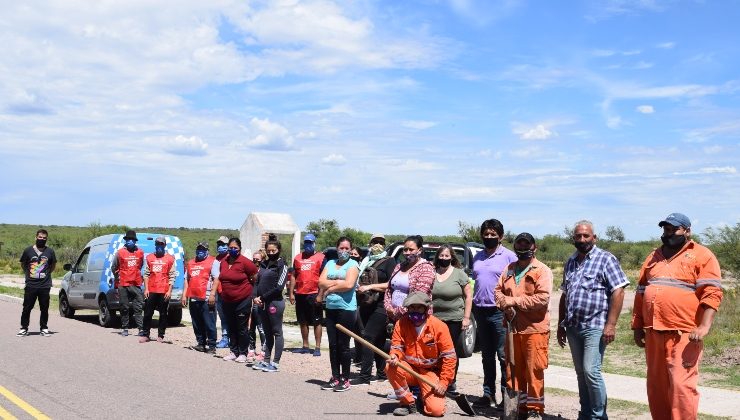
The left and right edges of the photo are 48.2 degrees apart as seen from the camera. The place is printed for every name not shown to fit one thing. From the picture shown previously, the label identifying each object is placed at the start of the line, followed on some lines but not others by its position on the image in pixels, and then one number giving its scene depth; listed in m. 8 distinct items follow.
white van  17.70
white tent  23.03
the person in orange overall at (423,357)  8.54
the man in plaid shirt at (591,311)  7.54
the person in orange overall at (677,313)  6.97
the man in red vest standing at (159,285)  15.13
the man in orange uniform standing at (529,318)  7.98
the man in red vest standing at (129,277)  15.90
